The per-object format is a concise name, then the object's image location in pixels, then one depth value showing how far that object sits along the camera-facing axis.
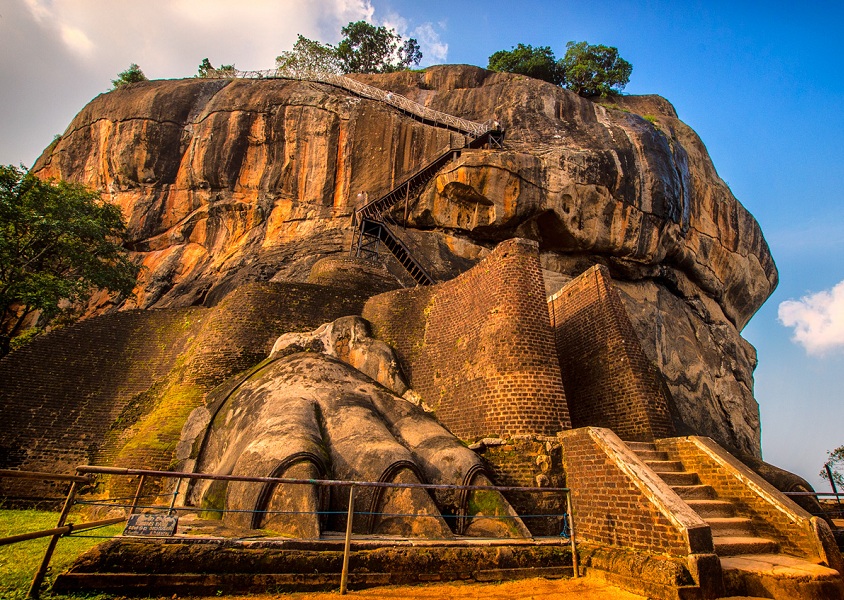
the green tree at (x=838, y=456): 32.70
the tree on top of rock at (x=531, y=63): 35.00
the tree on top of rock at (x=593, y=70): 33.66
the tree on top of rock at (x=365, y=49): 38.75
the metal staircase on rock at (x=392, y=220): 20.14
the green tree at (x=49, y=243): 15.41
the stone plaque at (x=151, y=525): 4.23
